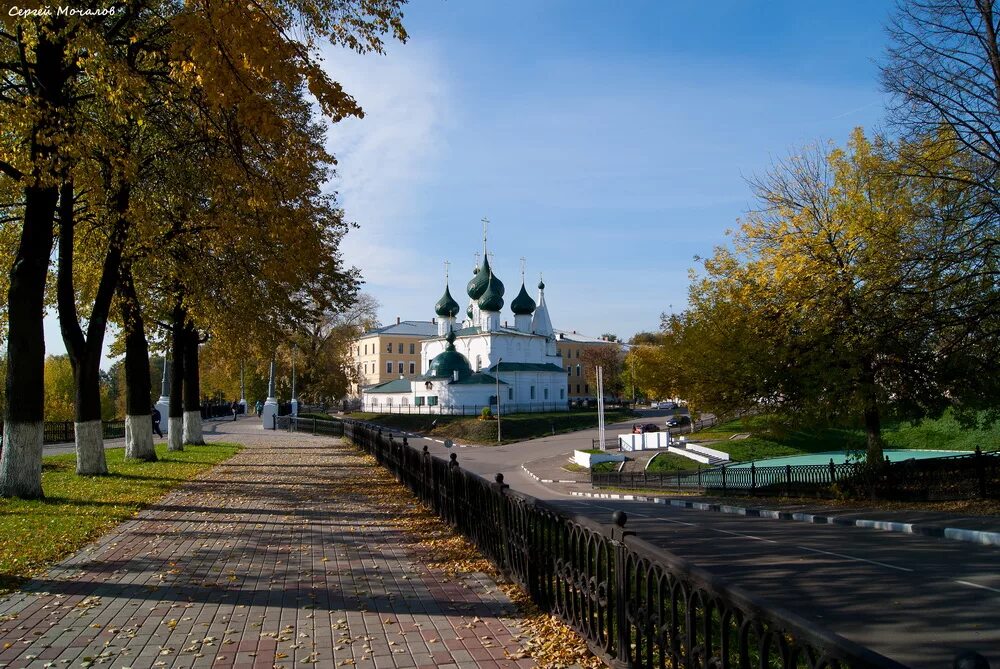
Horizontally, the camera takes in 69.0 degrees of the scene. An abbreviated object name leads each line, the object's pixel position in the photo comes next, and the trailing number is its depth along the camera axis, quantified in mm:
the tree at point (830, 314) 15164
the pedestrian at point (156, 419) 34500
